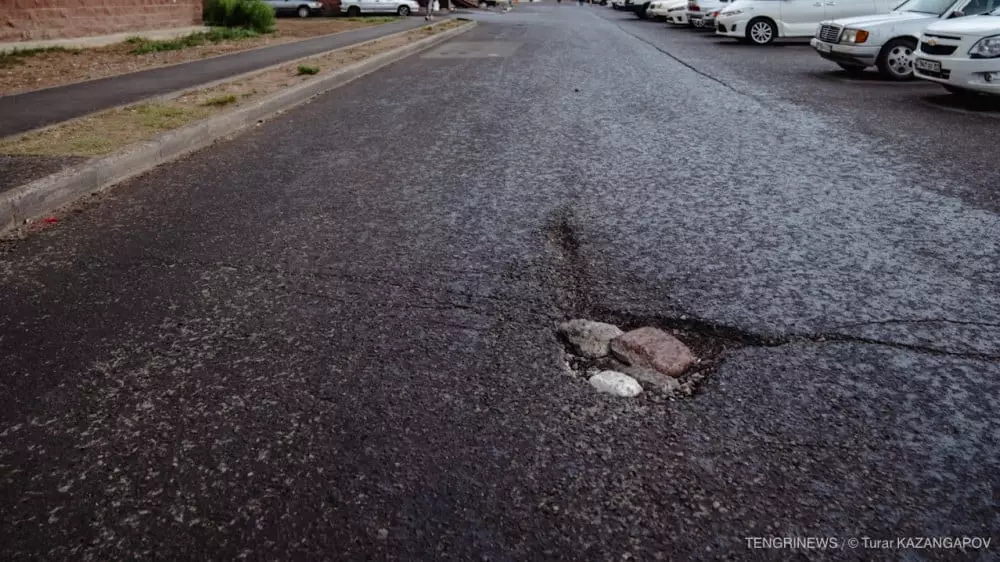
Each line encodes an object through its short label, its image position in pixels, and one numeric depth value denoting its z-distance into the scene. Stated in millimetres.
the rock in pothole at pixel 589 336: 2799
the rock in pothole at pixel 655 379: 2557
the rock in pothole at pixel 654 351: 2668
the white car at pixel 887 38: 10992
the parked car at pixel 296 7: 36938
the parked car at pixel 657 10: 27766
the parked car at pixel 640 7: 32812
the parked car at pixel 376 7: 37781
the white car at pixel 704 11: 20984
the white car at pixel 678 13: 24438
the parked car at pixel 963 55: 8289
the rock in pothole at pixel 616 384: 2525
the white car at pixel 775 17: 16516
